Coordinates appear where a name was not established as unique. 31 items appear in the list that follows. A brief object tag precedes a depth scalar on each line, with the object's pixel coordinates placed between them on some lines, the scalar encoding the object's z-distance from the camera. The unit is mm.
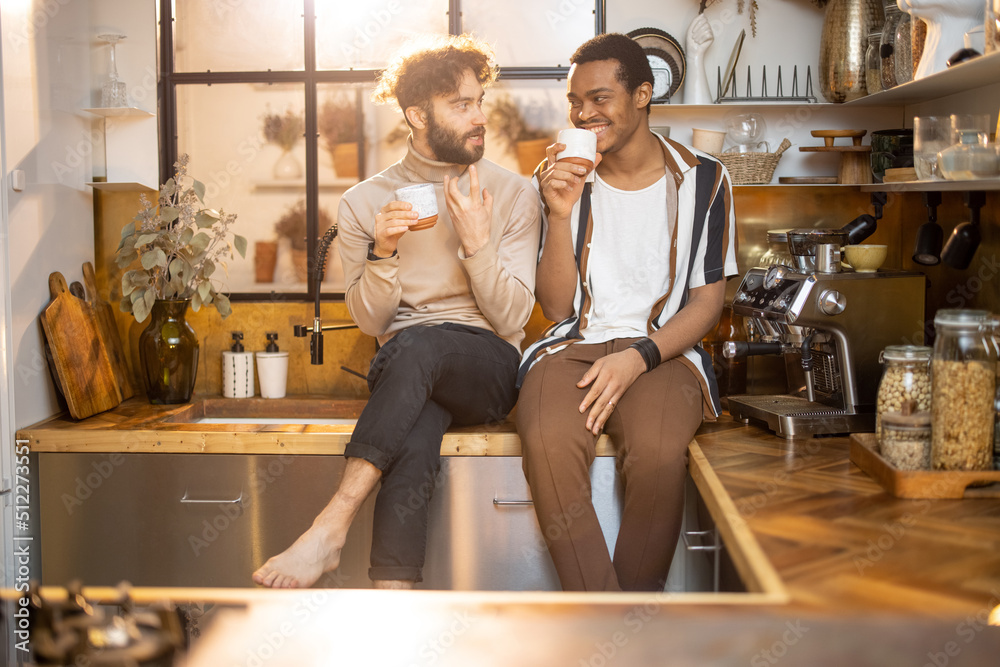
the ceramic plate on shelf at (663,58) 2576
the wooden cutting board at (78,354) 2324
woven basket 2504
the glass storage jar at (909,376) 1531
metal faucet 2508
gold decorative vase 2430
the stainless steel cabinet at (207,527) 2166
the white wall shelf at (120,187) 2633
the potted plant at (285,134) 2758
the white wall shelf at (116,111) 2557
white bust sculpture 1854
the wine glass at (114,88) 2551
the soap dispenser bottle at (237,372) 2705
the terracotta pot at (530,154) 2732
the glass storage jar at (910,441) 1466
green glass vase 2516
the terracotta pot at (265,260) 2795
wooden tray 1406
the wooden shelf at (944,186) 1674
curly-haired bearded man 1790
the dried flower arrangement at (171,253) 2455
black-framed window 2719
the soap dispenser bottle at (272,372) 2705
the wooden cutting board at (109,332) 2566
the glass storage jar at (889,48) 2264
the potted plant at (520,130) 2729
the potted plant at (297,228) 2775
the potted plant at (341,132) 2748
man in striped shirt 1878
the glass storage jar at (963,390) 1392
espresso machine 2029
